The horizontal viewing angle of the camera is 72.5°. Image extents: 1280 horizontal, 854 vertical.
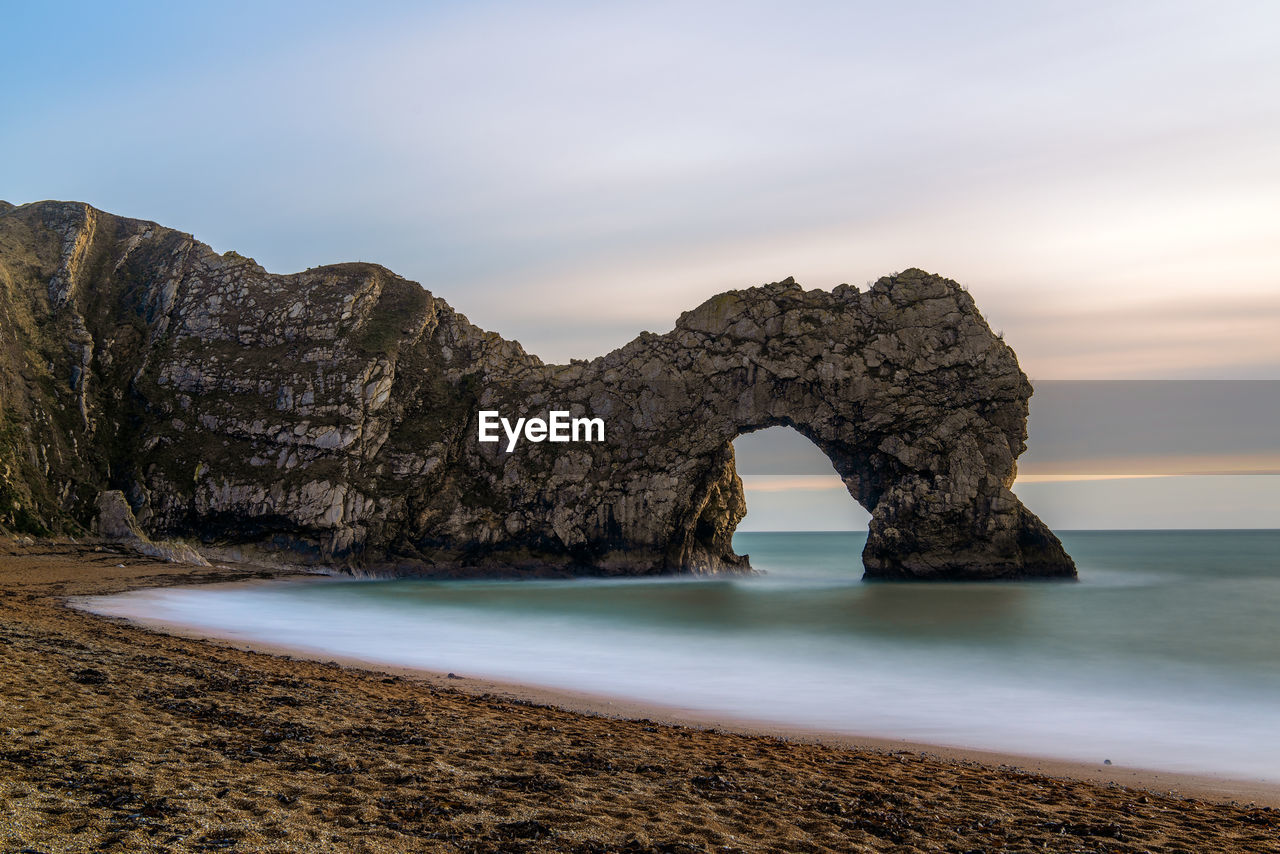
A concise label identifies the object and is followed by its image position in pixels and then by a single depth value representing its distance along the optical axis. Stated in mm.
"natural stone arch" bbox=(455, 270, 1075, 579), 42844
